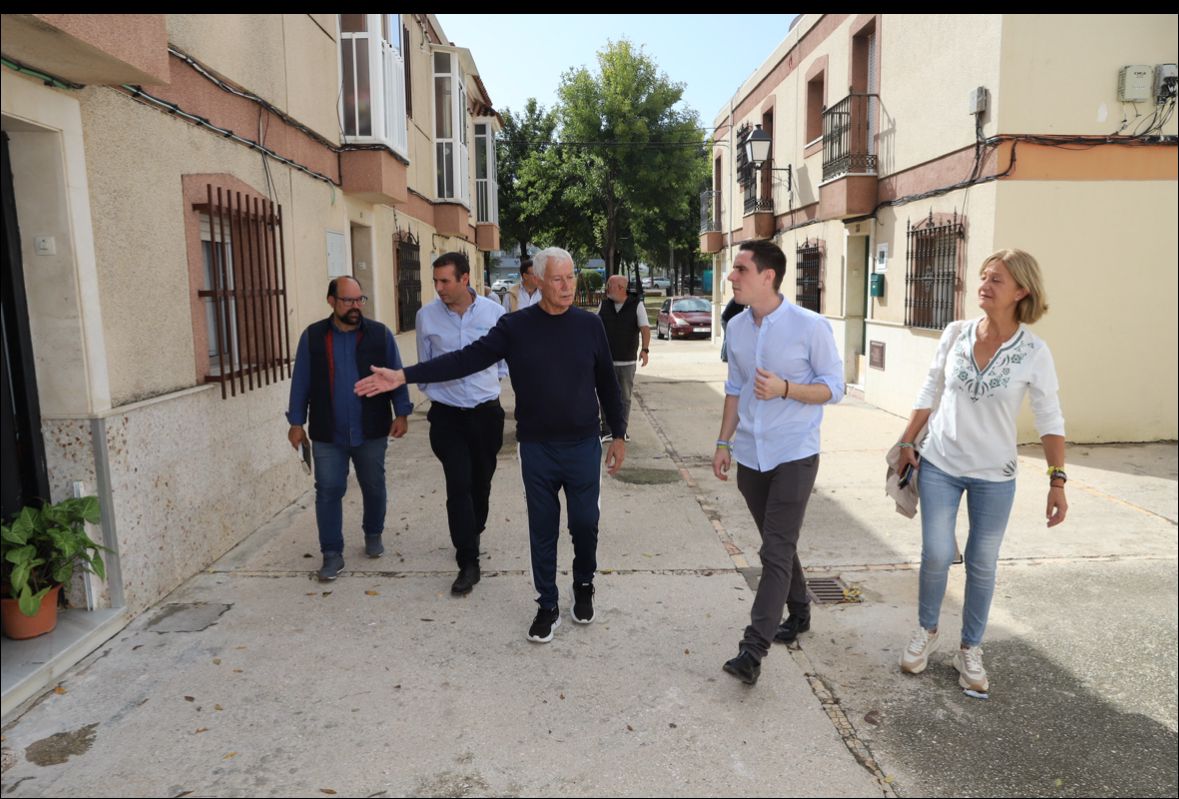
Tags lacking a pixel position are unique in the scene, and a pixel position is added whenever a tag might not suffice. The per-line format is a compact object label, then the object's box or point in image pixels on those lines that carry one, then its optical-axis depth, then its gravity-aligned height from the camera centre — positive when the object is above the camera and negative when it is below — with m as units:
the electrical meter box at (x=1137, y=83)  7.82 +1.81
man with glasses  4.76 -0.61
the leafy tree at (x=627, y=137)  30.58 +5.55
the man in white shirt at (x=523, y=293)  8.96 -0.05
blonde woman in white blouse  3.39 -0.65
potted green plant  3.62 -1.15
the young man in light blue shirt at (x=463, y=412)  4.66 -0.70
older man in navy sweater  3.90 -0.51
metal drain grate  4.55 -1.72
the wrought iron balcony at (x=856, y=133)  11.27 +2.04
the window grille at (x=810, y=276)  13.84 +0.12
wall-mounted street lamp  14.71 +2.42
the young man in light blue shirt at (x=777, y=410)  3.57 -0.55
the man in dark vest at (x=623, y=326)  8.42 -0.40
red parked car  25.33 -0.98
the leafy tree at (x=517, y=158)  36.54 +5.85
